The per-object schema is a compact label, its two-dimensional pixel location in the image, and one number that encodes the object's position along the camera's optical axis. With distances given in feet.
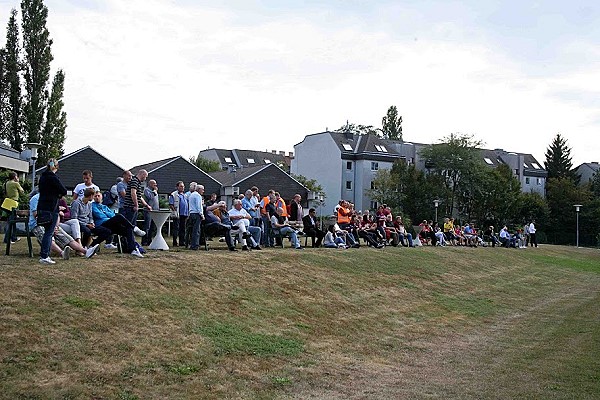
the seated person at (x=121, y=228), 50.16
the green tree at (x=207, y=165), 280.31
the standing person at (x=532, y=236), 170.30
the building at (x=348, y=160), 262.26
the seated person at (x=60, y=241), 47.01
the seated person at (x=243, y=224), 64.90
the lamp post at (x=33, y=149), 80.54
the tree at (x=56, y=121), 157.89
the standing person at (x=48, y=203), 42.29
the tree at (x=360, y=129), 347.77
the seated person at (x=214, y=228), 61.62
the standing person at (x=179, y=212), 63.26
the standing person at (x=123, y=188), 51.74
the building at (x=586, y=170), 354.25
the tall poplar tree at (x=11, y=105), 159.22
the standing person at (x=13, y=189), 58.56
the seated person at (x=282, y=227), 72.38
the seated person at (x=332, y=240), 80.59
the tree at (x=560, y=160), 332.60
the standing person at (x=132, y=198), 50.51
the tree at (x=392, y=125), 359.66
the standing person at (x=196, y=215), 59.31
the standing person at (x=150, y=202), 60.54
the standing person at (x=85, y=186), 51.85
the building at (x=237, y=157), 349.61
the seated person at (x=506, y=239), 148.97
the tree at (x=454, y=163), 260.01
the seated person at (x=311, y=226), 78.43
